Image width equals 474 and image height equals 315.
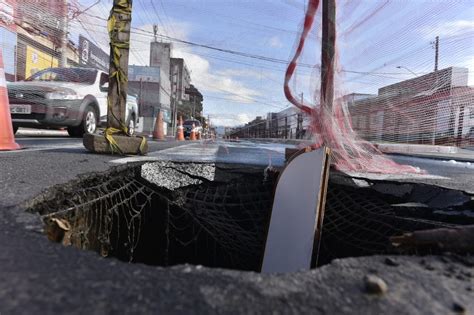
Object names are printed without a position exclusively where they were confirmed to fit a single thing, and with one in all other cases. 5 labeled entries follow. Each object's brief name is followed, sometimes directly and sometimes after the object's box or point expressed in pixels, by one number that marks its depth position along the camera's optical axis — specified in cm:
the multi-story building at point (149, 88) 3959
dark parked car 2867
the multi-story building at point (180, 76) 5963
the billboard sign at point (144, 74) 4078
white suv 753
